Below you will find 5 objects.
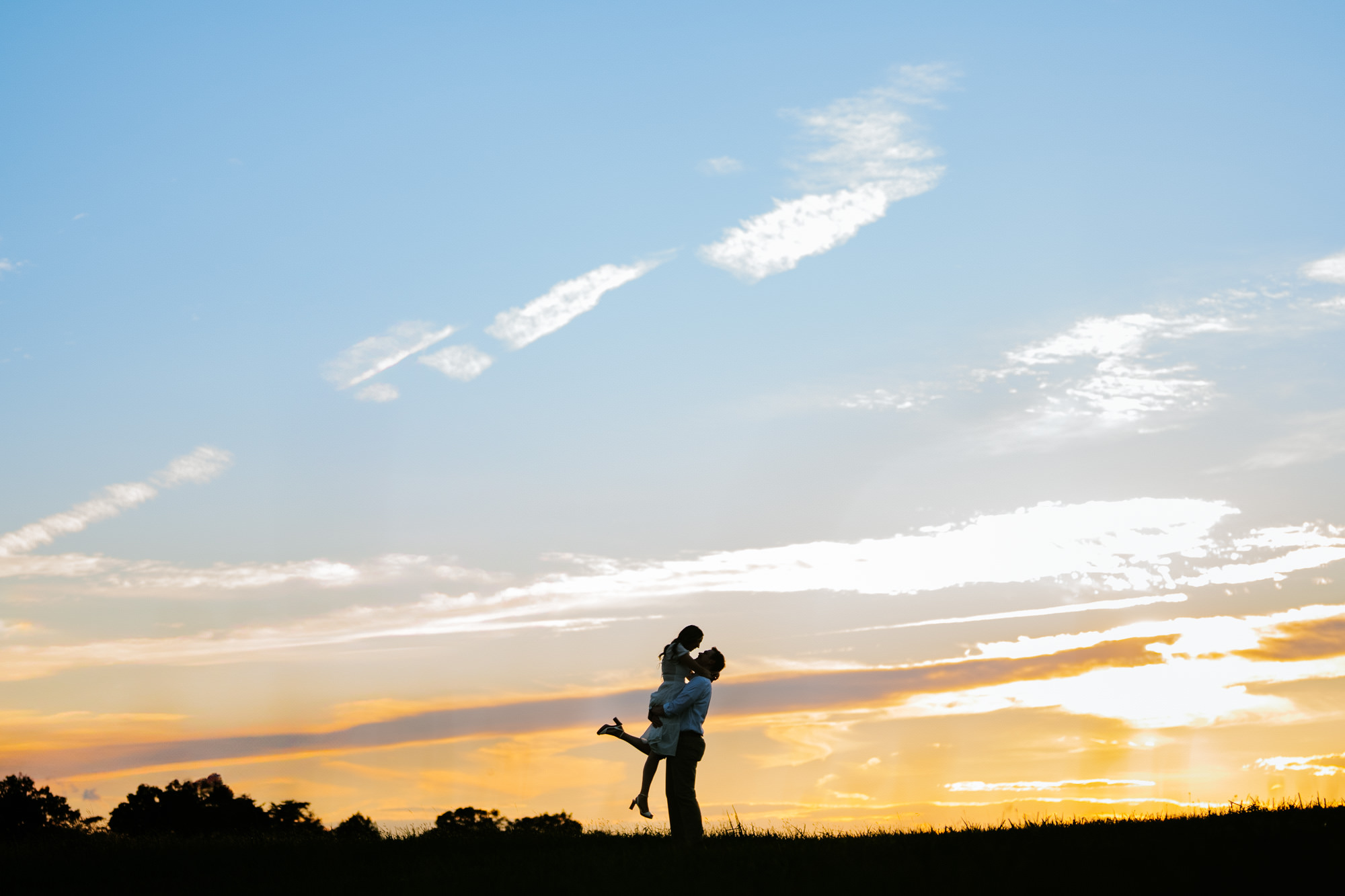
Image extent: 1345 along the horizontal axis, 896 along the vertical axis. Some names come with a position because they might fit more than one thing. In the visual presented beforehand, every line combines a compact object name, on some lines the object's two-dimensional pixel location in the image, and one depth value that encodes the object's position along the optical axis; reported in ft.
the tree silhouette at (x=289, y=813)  141.38
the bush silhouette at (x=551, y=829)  59.72
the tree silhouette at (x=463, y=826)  59.98
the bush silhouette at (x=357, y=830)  61.00
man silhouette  50.96
